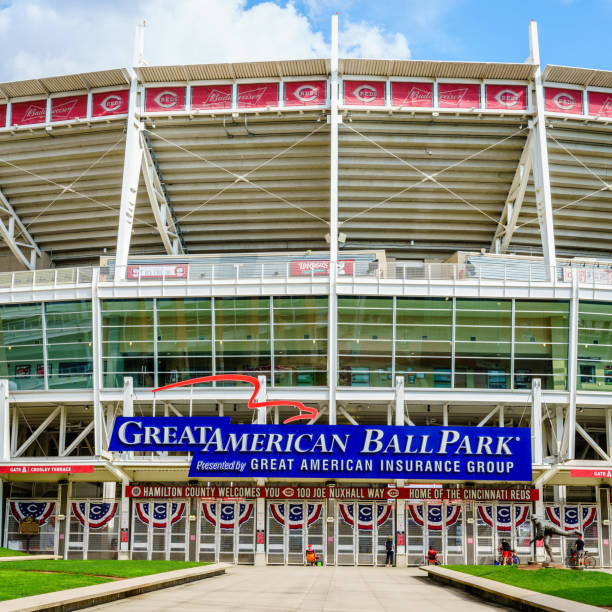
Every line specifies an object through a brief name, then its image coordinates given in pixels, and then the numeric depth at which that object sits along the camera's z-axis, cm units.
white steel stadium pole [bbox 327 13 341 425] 4134
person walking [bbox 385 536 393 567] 4088
